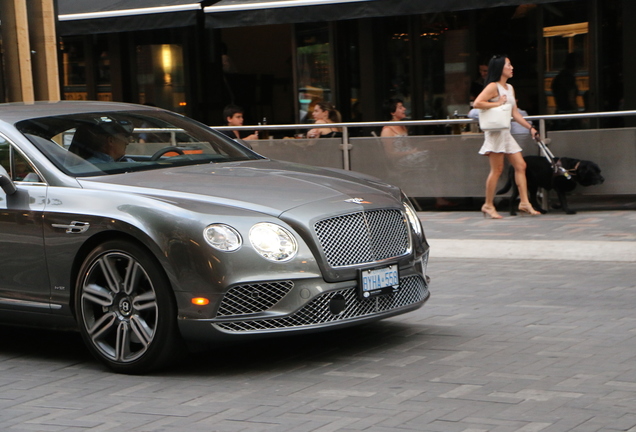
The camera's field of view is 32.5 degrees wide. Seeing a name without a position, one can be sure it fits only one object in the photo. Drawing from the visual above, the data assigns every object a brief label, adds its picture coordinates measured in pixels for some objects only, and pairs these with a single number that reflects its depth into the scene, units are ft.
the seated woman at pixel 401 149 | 44.09
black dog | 40.52
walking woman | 40.42
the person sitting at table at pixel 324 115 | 46.62
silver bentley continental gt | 18.57
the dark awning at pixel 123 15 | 56.70
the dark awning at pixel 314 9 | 48.01
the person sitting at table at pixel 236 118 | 48.29
